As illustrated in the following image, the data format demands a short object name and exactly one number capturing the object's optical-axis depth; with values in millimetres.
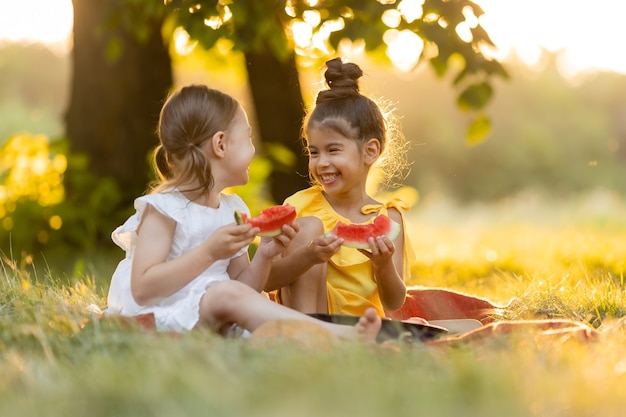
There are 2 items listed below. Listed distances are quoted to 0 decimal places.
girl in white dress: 3635
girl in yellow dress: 4195
